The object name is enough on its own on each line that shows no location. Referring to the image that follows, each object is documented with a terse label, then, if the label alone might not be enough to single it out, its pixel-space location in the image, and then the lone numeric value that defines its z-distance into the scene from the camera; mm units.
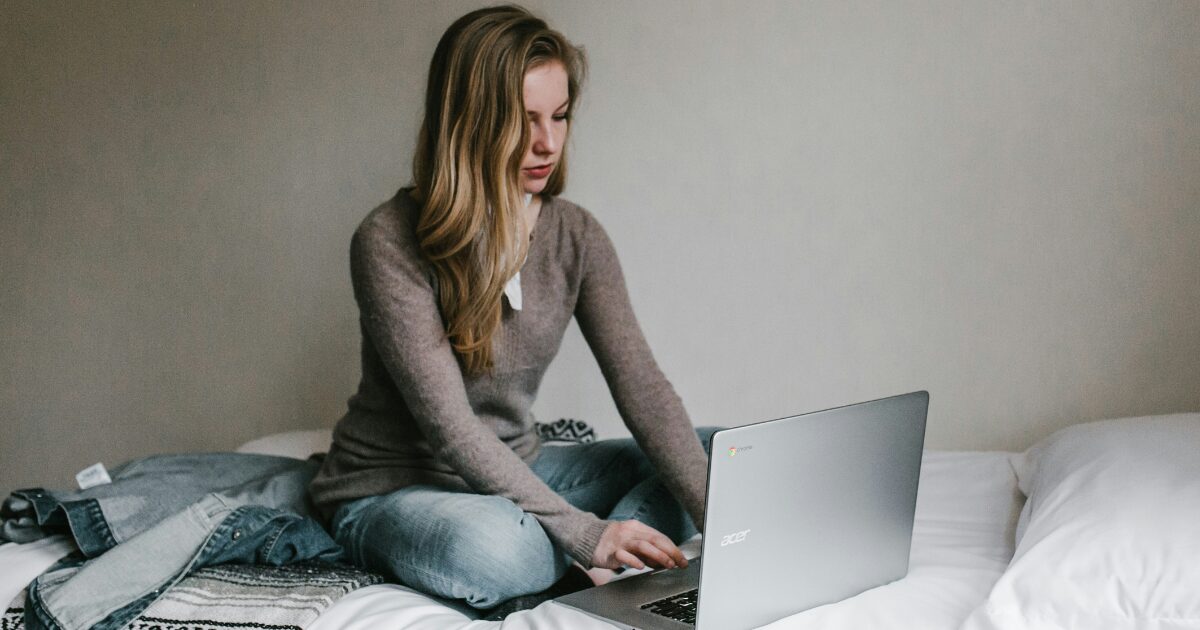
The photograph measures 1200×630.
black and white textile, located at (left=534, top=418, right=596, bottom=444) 1816
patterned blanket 1060
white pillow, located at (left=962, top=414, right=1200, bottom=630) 955
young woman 1188
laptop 907
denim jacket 1100
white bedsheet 1006
